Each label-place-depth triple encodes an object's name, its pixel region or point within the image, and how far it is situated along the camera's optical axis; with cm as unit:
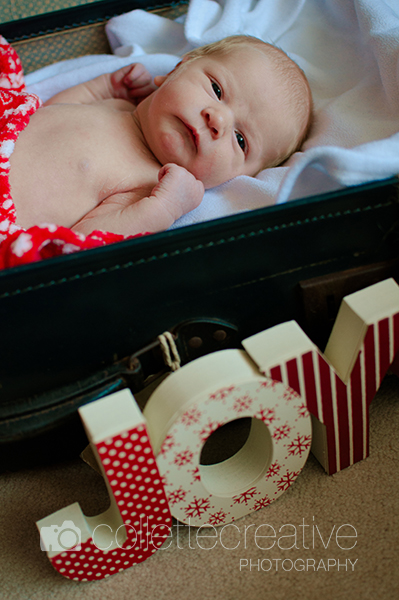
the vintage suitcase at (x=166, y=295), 57
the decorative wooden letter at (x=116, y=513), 53
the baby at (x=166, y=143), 84
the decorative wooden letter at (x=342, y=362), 59
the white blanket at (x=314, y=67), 71
